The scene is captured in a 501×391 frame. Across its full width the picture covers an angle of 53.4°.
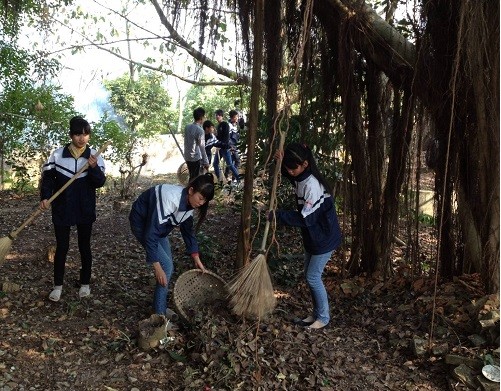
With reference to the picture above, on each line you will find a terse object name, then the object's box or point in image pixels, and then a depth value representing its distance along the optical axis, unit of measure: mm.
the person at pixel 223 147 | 8766
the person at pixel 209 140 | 8578
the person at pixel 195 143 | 7305
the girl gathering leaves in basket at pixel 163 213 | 3092
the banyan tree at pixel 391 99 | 3363
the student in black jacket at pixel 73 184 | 3580
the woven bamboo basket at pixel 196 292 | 3449
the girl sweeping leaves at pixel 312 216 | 3313
